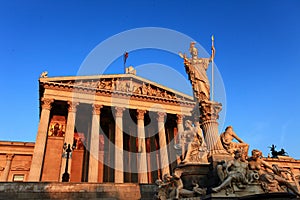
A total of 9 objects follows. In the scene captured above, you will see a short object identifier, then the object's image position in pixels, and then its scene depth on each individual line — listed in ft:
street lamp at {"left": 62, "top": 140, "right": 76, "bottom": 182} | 55.98
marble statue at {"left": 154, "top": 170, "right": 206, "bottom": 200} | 21.87
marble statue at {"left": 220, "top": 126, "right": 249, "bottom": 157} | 27.19
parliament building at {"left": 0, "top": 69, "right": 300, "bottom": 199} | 80.59
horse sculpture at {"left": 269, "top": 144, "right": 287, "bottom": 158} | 149.25
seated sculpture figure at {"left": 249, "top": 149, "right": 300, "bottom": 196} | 21.94
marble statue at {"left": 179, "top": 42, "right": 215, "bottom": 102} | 30.42
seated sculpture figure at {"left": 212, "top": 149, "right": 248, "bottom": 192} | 20.71
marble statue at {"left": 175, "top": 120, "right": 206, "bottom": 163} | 26.66
